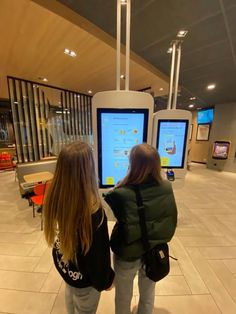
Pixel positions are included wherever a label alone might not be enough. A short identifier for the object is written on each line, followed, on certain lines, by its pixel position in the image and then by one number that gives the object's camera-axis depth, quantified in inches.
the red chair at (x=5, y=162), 277.7
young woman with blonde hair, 32.0
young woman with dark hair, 38.2
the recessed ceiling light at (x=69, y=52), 102.6
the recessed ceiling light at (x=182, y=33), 88.0
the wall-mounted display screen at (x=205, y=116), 328.5
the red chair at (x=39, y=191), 119.1
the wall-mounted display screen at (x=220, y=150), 289.6
